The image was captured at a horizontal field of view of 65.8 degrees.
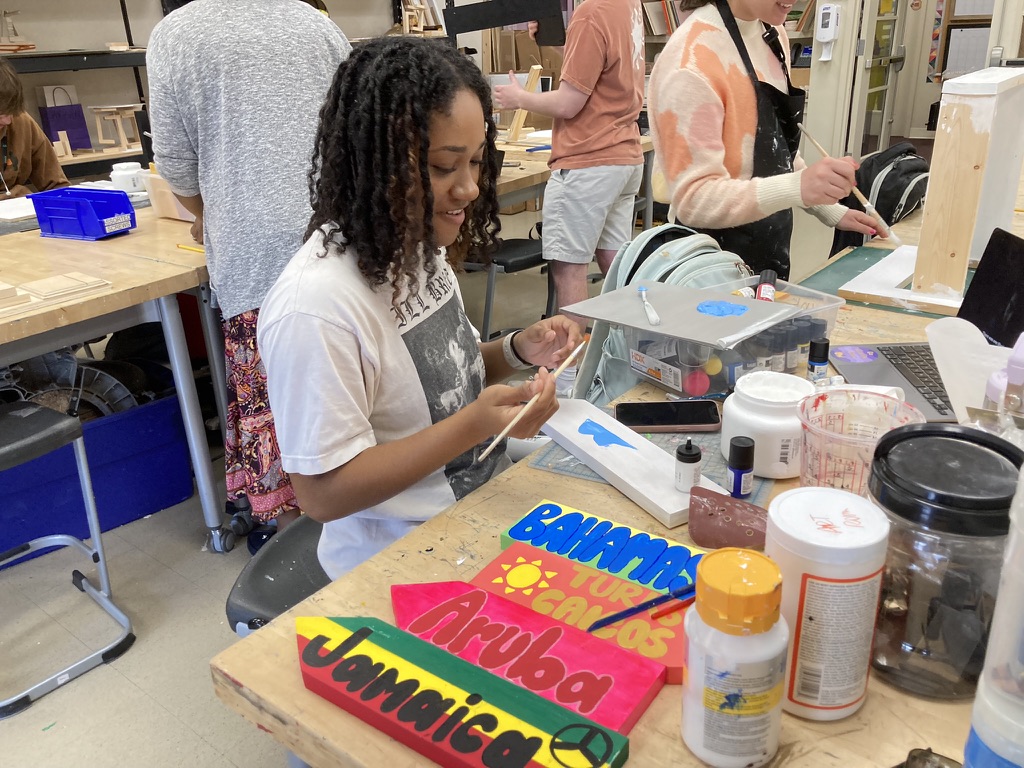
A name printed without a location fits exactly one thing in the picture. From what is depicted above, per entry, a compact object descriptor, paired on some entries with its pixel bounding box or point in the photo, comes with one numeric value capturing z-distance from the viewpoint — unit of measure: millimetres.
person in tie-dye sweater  1498
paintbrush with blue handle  709
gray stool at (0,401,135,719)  1625
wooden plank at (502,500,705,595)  771
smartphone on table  1093
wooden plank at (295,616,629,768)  576
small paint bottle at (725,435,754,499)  863
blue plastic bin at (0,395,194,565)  2051
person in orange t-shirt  2492
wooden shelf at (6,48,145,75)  3756
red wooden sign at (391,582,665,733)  625
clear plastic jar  564
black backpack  2330
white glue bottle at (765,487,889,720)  539
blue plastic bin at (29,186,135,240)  2248
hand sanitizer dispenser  3767
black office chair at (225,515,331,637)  1099
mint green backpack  1371
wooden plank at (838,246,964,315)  1560
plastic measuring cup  836
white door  4066
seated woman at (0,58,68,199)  2871
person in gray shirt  1732
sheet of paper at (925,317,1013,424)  929
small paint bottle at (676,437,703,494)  902
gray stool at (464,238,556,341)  3090
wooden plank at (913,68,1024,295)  1447
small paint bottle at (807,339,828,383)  1121
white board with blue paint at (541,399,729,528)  896
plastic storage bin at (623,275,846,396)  1190
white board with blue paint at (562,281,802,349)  1112
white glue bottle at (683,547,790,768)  506
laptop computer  1122
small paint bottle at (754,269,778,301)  1319
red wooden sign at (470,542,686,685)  684
